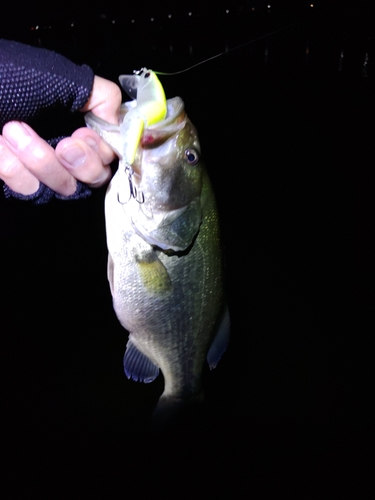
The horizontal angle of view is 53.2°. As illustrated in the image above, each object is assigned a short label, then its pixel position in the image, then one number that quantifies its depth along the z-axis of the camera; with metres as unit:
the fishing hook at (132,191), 0.25
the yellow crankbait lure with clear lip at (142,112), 0.21
